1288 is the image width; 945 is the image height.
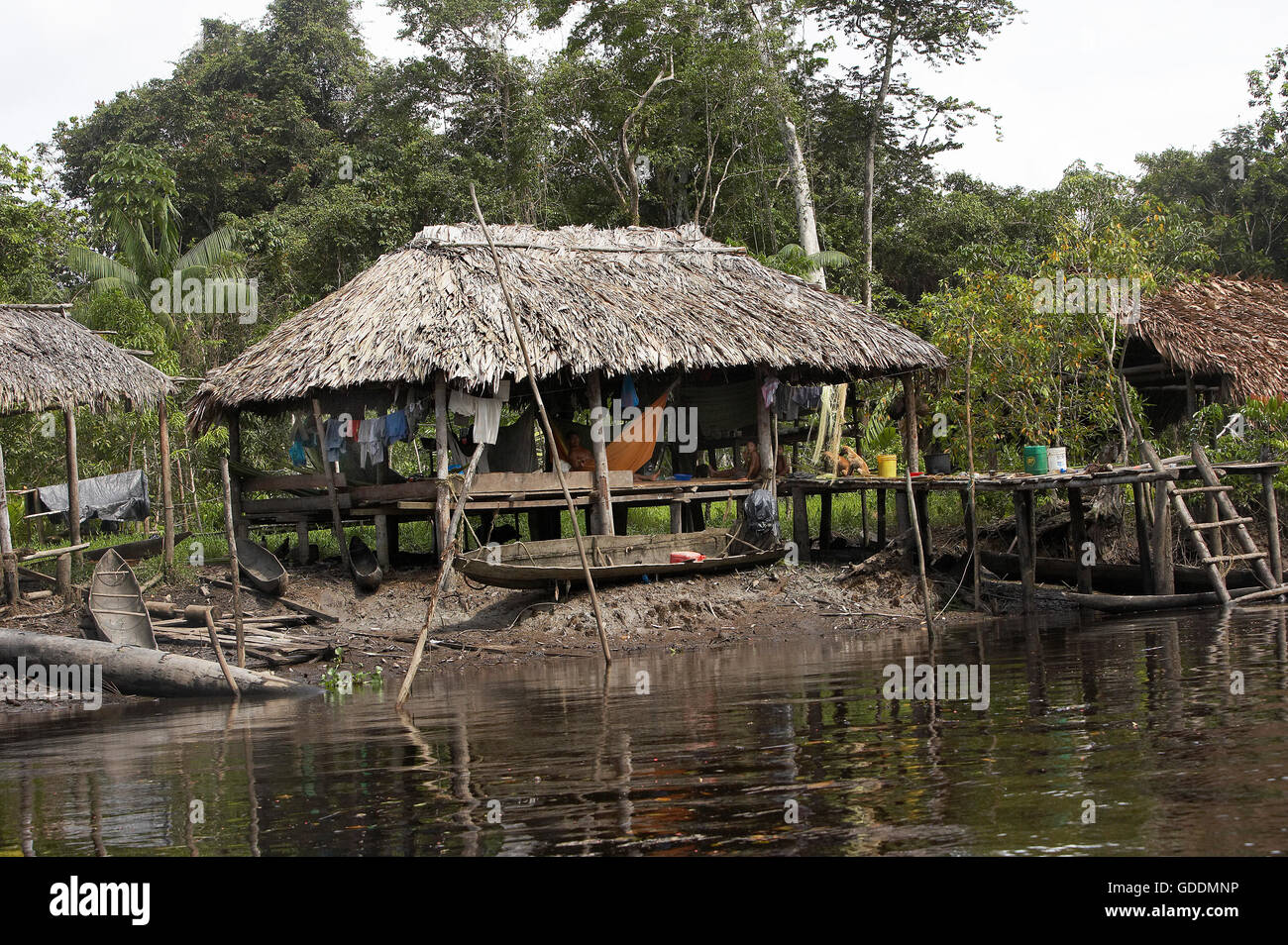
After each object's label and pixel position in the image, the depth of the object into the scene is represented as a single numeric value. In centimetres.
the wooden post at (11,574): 1398
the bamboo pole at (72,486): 1526
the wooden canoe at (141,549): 1758
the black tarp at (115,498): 2102
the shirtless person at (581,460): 1577
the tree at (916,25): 2552
